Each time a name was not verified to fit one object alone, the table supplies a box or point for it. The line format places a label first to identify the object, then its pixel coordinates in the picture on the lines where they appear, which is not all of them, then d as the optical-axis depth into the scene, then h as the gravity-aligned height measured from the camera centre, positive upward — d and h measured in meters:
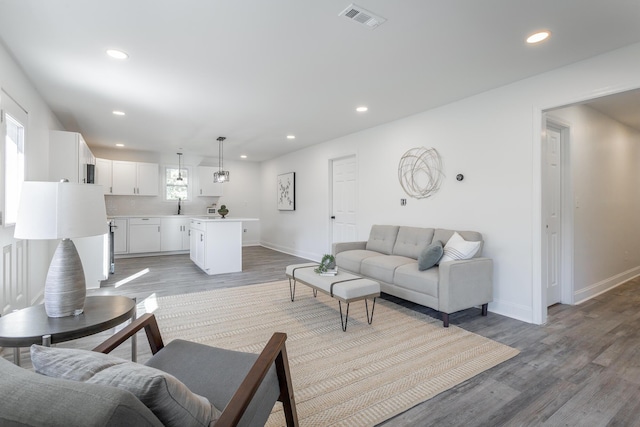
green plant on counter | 6.03 +0.05
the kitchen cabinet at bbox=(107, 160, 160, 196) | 7.05 +0.83
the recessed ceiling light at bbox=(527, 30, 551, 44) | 2.35 +1.37
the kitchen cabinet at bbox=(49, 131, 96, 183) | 4.11 +0.78
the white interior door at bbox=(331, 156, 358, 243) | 5.69 +0.27
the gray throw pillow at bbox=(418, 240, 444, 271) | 3.26 -0.45
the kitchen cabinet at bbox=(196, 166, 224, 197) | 8.09 +0.81
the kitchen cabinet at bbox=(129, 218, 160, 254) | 6.97 -0.48
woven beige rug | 1.87 -1.10
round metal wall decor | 4.12 +0.58
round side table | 1.39 -0.55
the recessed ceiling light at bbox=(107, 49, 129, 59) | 2.65 +1.39
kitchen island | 5.27 -0.55
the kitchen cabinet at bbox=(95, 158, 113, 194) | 6.81 +0.91
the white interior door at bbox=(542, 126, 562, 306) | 3.57 -0.01
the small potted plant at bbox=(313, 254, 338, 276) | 3.31 -0.58
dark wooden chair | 1.15 -0.69
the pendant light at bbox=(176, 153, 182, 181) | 7.96 +1.29
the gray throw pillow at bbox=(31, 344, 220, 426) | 0.74 -0.40
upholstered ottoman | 2.87 -0.70
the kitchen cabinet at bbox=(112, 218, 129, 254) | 6.80 -0.49
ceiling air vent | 2.07 +1.37
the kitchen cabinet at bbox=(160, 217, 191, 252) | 7.34 -0.48
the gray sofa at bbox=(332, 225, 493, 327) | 3.02 -0.62
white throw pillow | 3.23 -0.39
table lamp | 1.52 -0.05
